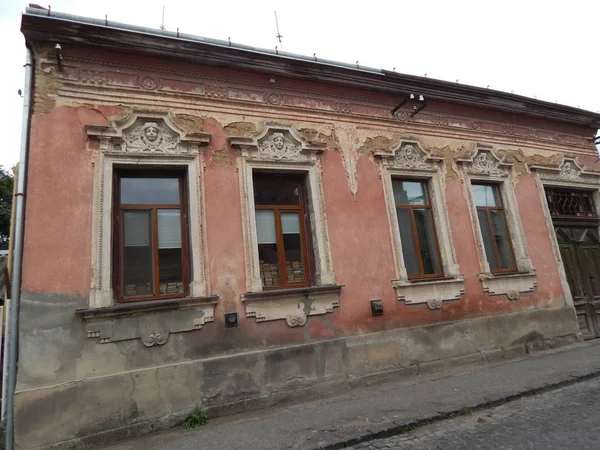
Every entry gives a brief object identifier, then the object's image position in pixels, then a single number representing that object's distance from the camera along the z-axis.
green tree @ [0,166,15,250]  16.48
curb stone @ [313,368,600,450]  3.91
